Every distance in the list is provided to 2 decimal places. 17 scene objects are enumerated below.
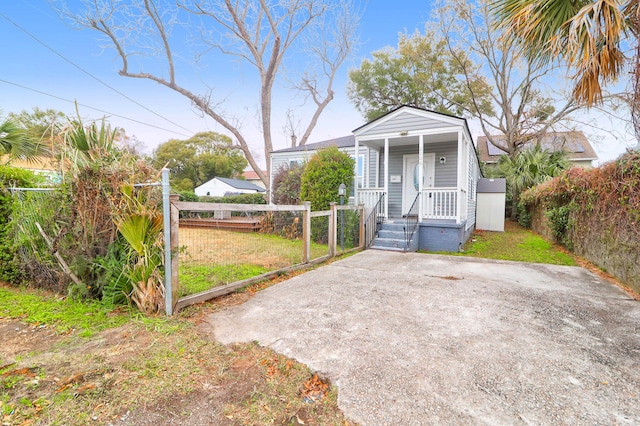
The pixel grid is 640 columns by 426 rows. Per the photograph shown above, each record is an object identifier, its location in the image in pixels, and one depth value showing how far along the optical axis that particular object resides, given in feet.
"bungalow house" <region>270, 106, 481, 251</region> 26.71
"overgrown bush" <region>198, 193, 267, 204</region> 53.76
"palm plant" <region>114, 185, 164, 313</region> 10.09
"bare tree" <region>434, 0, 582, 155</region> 49.78
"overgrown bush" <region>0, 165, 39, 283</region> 13.85
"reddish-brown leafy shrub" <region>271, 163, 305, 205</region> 34.73
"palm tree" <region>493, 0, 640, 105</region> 12.74
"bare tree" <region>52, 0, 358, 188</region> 45.18
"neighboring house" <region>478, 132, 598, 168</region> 52.20
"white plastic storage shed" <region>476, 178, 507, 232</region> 39.52
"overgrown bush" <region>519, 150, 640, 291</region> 14.37
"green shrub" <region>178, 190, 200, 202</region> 60.13
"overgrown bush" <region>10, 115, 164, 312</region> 10.25
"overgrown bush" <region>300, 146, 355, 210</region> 27.76
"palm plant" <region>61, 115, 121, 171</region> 10.54
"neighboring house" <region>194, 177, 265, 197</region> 105.40
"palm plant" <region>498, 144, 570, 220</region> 43.16
